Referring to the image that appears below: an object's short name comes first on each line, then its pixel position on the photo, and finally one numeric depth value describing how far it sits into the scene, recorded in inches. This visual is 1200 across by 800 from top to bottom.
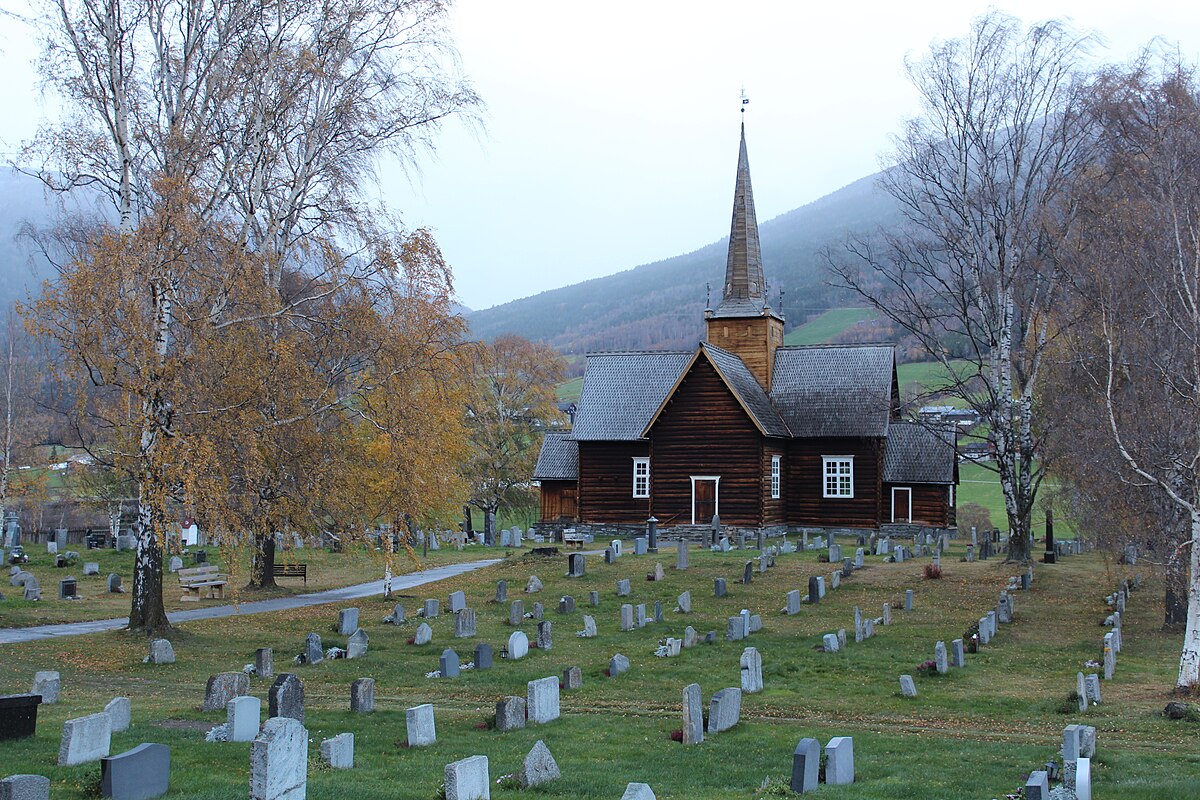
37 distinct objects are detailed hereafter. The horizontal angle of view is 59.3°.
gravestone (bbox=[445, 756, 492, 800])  371.6
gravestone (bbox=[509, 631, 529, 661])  771.2
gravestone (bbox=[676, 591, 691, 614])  983.6
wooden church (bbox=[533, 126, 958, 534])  1701.5
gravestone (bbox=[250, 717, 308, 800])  343.6
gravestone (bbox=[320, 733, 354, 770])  437.1
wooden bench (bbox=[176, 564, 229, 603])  1095.6
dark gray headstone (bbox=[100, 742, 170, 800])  368.2
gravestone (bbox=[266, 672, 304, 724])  504.1
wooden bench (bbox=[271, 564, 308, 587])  1254.9
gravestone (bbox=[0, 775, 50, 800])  331.9
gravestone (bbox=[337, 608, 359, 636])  871.7
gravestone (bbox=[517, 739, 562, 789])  414.0
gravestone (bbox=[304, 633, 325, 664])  756.0
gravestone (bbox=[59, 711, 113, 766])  425.4
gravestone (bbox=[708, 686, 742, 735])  536.1
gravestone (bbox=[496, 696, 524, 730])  527.5
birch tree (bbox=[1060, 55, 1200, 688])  671.8
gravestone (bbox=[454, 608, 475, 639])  884.6
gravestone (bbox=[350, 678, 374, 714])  559.8
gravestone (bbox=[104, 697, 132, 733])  475.5
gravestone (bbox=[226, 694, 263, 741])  480.7
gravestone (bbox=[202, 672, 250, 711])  549.3
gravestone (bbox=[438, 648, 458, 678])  706.8
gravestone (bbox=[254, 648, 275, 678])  687.7
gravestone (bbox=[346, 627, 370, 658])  775.1
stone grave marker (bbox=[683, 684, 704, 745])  511.8
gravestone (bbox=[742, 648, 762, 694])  663.1
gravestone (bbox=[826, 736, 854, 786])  437.8
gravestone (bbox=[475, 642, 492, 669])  727.1
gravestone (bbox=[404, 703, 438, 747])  483.2
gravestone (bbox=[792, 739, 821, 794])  424.5
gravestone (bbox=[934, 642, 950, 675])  708.7
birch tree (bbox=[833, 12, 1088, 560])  1202.0
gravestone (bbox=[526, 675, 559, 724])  545.3
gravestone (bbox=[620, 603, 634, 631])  892.6
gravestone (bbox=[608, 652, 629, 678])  700.7
